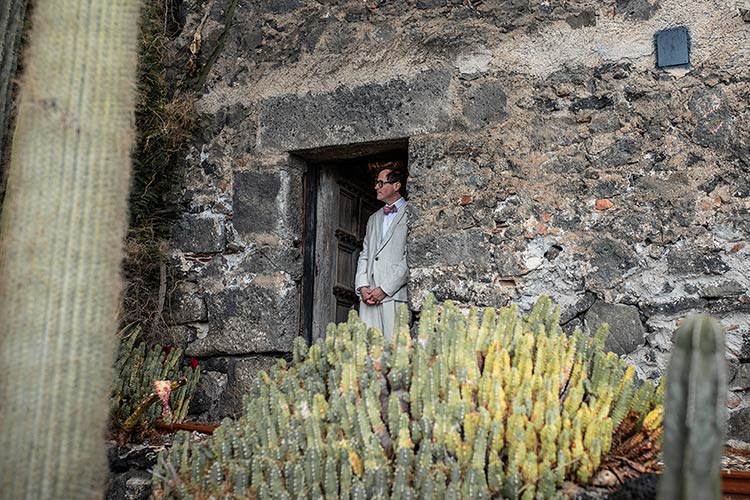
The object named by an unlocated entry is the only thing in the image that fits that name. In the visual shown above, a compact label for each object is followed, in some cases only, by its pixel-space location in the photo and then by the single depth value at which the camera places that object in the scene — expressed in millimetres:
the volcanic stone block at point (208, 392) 5246
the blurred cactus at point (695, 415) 1930
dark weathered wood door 5617
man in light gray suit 5254
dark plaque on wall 4555
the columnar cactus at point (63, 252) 2324
